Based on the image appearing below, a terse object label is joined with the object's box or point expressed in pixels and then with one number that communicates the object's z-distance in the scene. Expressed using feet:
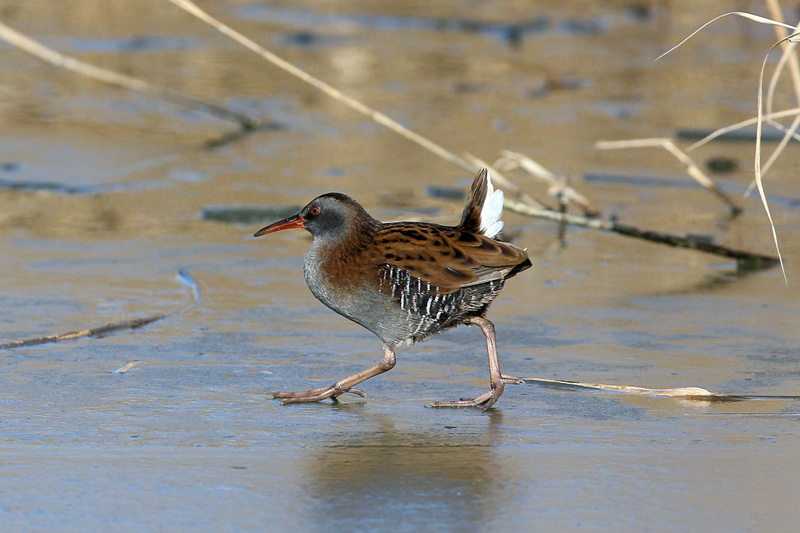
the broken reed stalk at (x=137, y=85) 41.91
